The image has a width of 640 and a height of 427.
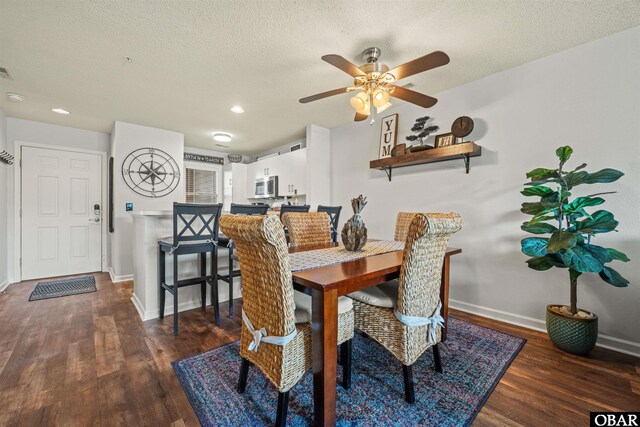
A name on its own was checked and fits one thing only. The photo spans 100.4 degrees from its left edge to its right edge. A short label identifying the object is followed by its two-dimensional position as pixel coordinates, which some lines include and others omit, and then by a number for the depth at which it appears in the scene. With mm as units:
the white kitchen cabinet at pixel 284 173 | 4633
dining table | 1123
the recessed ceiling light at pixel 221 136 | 4438
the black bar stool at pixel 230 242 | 2570
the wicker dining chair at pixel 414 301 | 1330
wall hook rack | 3405
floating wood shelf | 2597
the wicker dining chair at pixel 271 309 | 1089
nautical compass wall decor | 4082
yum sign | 3412
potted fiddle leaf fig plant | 1762
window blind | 5562
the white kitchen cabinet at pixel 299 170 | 4320
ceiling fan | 1842
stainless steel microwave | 4938
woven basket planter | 1866
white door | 3943
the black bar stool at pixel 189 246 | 2273
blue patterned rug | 1350
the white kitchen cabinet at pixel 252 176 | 5536
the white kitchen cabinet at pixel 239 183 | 5816
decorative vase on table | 1847
